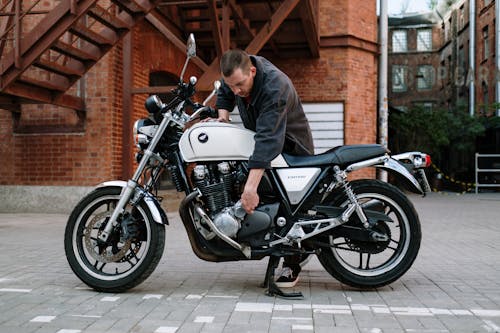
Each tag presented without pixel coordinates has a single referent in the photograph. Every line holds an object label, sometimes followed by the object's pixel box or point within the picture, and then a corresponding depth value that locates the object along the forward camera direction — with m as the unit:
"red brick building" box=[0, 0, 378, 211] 9.42
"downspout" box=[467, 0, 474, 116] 29.27
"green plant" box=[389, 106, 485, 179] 19.95
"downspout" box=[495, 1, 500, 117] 25.31
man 3.62
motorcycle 3.79
